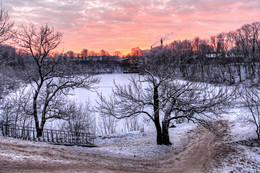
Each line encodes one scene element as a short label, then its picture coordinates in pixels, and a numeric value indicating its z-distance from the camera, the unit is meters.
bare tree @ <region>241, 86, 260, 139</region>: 17.02
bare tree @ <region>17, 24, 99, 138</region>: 17.18
